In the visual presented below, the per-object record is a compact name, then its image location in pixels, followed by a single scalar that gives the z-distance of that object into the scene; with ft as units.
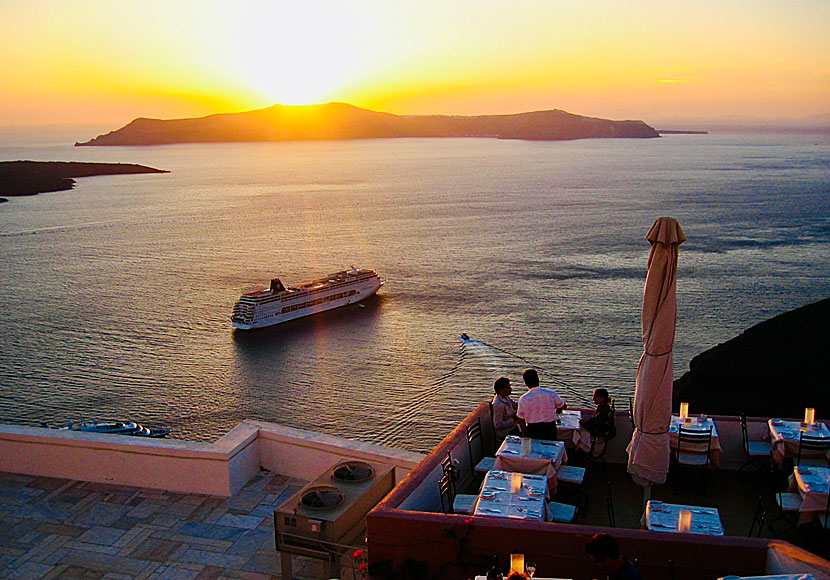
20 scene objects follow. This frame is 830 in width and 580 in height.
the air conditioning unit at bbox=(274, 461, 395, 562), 18.97
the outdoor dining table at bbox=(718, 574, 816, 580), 12.73
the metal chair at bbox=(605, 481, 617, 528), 17.99
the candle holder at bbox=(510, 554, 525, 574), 13.85
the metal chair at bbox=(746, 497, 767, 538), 18.84
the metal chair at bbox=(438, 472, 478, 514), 19.06
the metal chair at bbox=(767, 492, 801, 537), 19.75
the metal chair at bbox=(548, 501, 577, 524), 19.25
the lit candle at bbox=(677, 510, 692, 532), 17.15
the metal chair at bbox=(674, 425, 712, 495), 23.04
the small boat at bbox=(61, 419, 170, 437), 81.30
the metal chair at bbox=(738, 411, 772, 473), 23.48
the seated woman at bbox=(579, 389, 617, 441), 24.23
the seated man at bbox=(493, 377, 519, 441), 25.04
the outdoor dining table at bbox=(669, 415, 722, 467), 23.48
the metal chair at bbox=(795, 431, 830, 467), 22.21
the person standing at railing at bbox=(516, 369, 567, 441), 23.45
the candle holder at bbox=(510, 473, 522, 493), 18.94
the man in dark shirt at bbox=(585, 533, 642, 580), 13.58
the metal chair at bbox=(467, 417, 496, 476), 22.48
